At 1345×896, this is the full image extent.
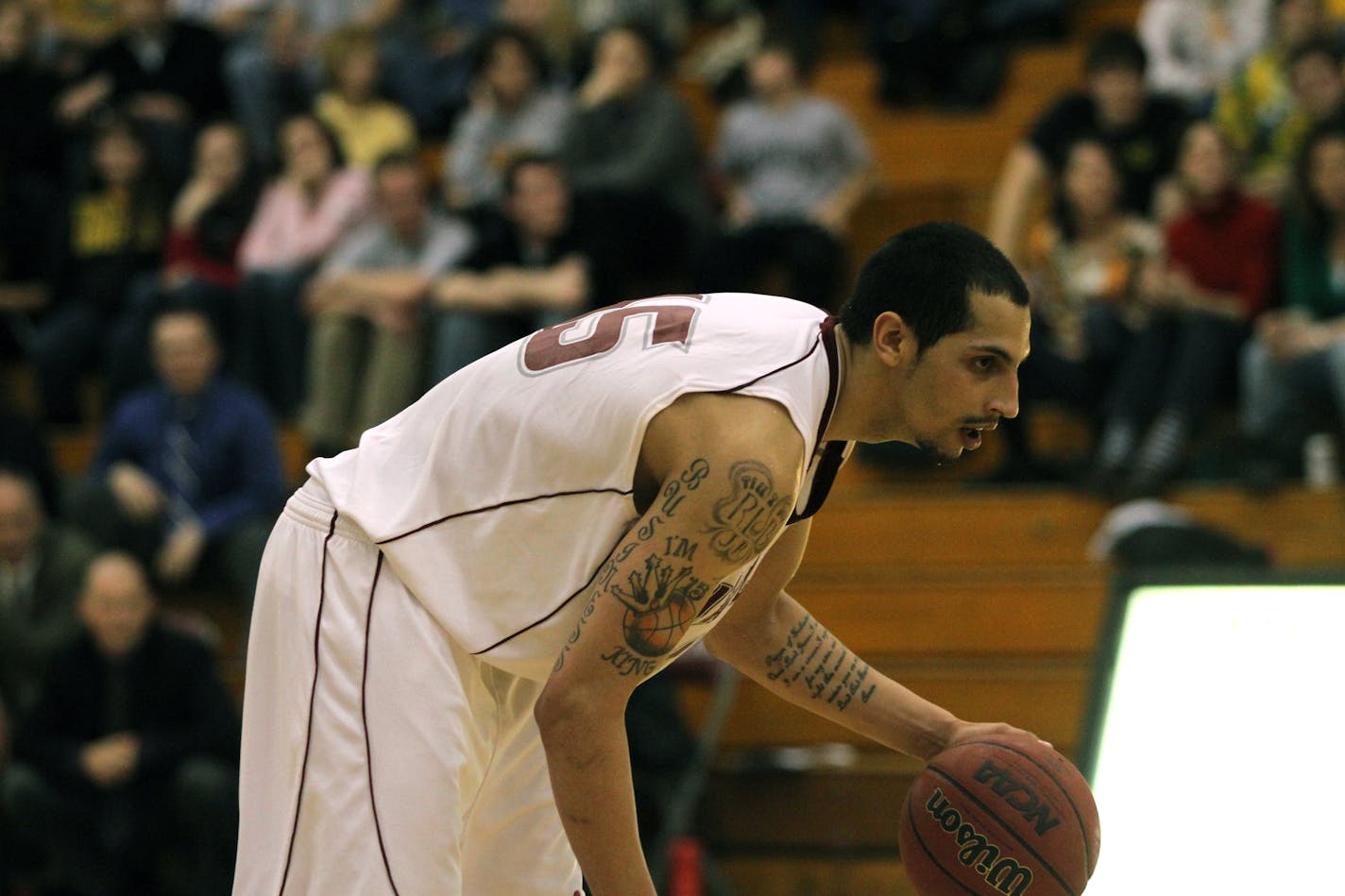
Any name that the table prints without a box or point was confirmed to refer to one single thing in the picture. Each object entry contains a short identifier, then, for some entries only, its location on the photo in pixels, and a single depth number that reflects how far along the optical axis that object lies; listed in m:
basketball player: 5.79
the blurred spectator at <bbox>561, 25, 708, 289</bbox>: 18.37
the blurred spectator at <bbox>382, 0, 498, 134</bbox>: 22.48
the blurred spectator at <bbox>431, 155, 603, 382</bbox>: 17.64
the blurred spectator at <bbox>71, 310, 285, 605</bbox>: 17.20
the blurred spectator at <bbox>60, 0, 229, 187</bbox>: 22.94
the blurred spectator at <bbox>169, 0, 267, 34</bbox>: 24.17
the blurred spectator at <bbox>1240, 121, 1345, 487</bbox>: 14.97
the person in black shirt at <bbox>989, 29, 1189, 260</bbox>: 17.02
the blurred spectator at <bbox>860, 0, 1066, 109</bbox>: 20.64
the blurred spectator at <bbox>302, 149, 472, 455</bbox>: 18.44
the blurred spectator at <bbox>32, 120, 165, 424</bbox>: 20.86
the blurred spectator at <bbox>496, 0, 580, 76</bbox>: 21.08
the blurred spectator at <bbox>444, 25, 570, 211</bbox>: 19.77
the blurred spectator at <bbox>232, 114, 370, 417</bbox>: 19.59
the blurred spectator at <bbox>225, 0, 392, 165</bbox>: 22.55
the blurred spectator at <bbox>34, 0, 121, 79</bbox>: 25.33
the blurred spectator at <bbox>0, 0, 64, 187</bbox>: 23.11
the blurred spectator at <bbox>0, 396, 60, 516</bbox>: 17.98
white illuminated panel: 10.50
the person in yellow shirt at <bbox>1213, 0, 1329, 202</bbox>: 16.72
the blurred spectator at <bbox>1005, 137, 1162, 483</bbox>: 16.08
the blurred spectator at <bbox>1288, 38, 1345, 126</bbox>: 15.73
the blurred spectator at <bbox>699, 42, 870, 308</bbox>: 18.05
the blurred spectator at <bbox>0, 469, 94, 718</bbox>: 16.41
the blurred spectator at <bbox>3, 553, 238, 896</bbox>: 14.98
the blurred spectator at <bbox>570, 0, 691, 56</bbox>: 21.64
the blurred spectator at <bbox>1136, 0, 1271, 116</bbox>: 18.25
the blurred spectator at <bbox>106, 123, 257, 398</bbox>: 19.87
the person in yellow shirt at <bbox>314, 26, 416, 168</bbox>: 21.05
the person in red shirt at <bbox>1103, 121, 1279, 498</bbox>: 15.48
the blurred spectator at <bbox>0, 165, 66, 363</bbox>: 22.05
